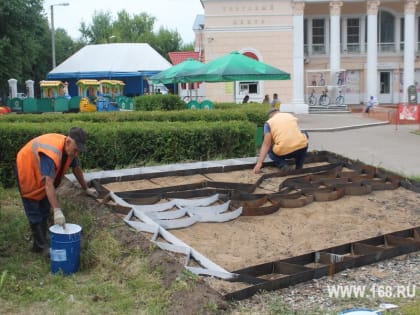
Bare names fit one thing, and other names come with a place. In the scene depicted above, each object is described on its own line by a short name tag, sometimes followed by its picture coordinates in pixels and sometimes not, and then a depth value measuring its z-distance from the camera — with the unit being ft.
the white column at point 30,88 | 122.52
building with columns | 109.19
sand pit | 17.89
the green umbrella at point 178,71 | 61.00
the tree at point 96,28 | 259.60
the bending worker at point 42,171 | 17.79
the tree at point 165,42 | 226.73
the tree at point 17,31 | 94.17
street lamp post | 132.16
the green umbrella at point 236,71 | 52.31
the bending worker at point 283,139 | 29.86
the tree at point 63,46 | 204.44
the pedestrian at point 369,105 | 99.29
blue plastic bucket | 16.94
